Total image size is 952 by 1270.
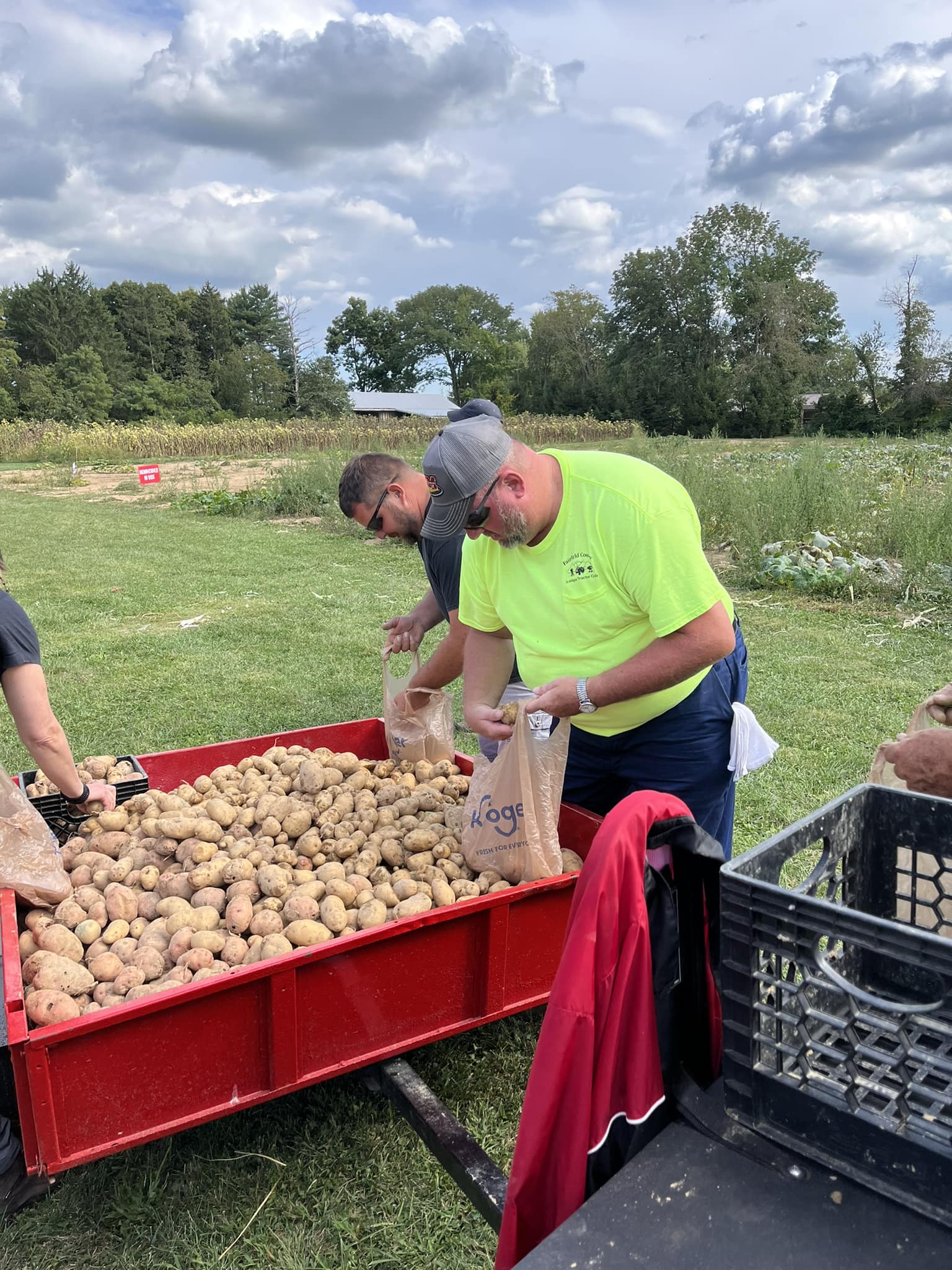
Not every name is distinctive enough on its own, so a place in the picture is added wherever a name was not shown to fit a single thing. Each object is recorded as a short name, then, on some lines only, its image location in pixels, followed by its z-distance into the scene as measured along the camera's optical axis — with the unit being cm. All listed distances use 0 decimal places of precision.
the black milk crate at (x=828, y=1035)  99
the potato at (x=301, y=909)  251
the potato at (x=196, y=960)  232
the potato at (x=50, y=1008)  209
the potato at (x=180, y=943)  240
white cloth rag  258
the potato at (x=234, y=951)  237
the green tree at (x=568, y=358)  6316
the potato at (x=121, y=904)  261
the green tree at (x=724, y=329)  4953
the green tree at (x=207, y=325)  7162
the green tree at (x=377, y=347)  8694
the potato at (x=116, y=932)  250
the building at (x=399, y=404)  7131
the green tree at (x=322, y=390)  6462
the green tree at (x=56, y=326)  6269
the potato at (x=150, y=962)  235
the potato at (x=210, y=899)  262
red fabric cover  121
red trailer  186
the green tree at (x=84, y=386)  5550
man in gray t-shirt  339
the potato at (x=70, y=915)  257
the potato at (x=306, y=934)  239
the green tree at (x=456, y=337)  8606
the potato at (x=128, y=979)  228
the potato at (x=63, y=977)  222
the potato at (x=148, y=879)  278
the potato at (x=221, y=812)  306
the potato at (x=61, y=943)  241
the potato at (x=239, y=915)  253
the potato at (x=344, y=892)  264
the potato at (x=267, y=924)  249
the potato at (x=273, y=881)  268
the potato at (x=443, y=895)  256
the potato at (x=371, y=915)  246
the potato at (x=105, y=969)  234
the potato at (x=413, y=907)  246
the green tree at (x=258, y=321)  7438
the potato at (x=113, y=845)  307
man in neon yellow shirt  228
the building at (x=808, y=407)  4975
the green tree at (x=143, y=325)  6831
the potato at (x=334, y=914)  248
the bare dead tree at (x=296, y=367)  6450
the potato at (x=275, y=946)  230
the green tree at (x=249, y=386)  6679
